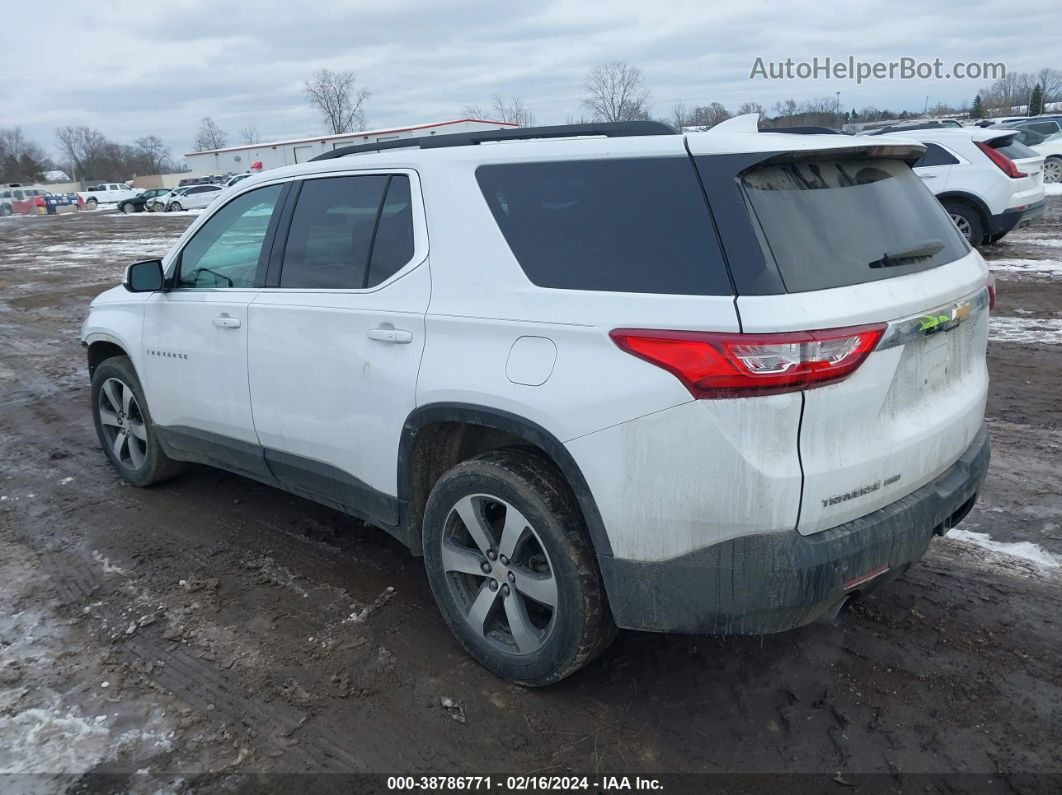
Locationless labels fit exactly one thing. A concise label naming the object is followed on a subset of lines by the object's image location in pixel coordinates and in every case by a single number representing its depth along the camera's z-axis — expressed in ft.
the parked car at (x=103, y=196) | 185.78
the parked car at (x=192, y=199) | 143.13
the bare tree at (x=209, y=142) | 359.25
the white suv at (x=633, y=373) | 7.73
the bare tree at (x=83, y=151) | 369.30
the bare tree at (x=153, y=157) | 367.86
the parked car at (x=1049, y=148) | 67.77
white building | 152.97
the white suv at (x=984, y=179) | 36.06
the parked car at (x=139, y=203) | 154.81
